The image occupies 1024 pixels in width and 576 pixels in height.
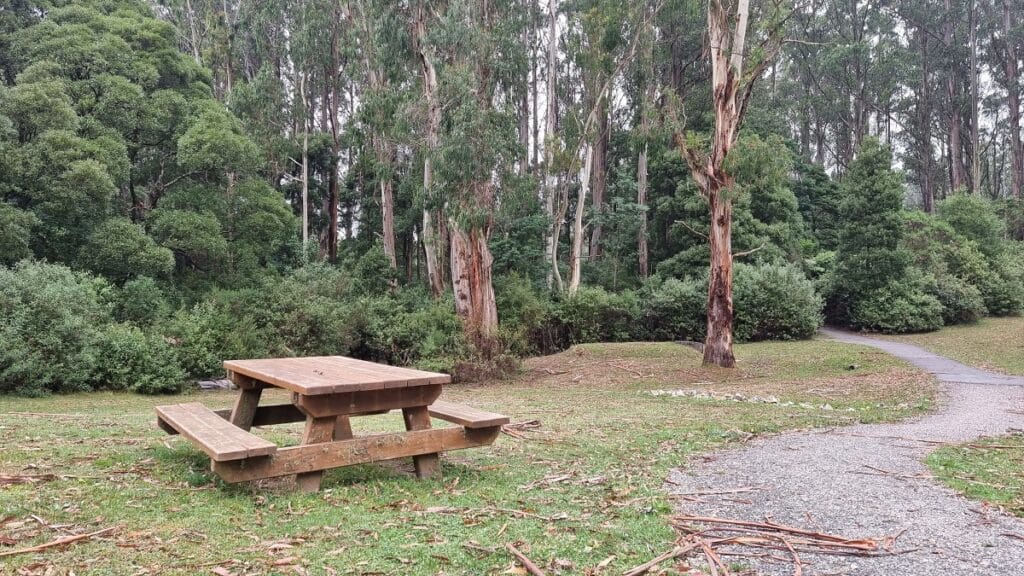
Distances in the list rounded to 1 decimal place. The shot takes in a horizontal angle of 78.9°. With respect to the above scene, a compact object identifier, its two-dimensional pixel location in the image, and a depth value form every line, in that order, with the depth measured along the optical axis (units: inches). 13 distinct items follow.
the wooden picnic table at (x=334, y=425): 140.3
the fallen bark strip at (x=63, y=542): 103.7
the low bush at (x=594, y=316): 770.8
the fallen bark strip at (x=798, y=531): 120.0
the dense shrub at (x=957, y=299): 847.1
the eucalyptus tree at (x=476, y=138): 564.4
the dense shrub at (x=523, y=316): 645.3
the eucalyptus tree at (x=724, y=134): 526.9
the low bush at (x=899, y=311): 820.0
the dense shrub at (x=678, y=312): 813.2
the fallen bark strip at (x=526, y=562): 104.1
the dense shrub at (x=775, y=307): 773.3
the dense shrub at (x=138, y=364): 450.9
